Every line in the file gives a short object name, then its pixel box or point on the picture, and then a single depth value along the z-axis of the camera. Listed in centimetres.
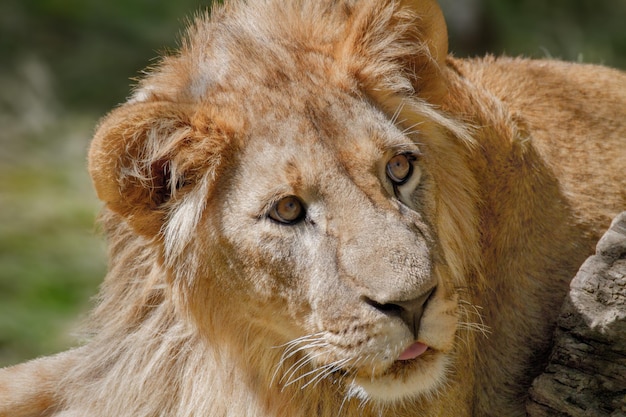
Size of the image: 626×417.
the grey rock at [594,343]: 675
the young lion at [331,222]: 664
